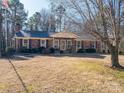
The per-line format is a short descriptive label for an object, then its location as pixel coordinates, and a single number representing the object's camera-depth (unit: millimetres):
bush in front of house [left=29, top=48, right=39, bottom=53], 14252
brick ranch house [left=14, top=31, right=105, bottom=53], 14943
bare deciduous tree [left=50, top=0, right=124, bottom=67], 6538
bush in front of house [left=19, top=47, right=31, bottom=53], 14252
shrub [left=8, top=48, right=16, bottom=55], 13044
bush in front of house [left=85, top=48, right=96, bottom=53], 15491
